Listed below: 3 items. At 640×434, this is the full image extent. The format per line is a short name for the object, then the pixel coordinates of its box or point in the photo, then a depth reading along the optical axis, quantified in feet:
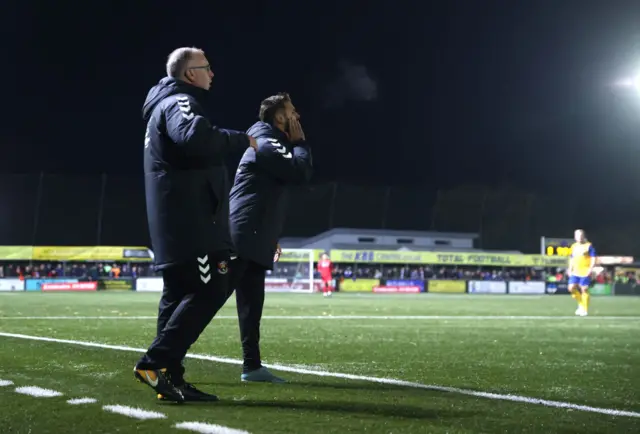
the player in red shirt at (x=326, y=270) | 104.58
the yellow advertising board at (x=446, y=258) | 183.01
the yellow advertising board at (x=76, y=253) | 152.76
